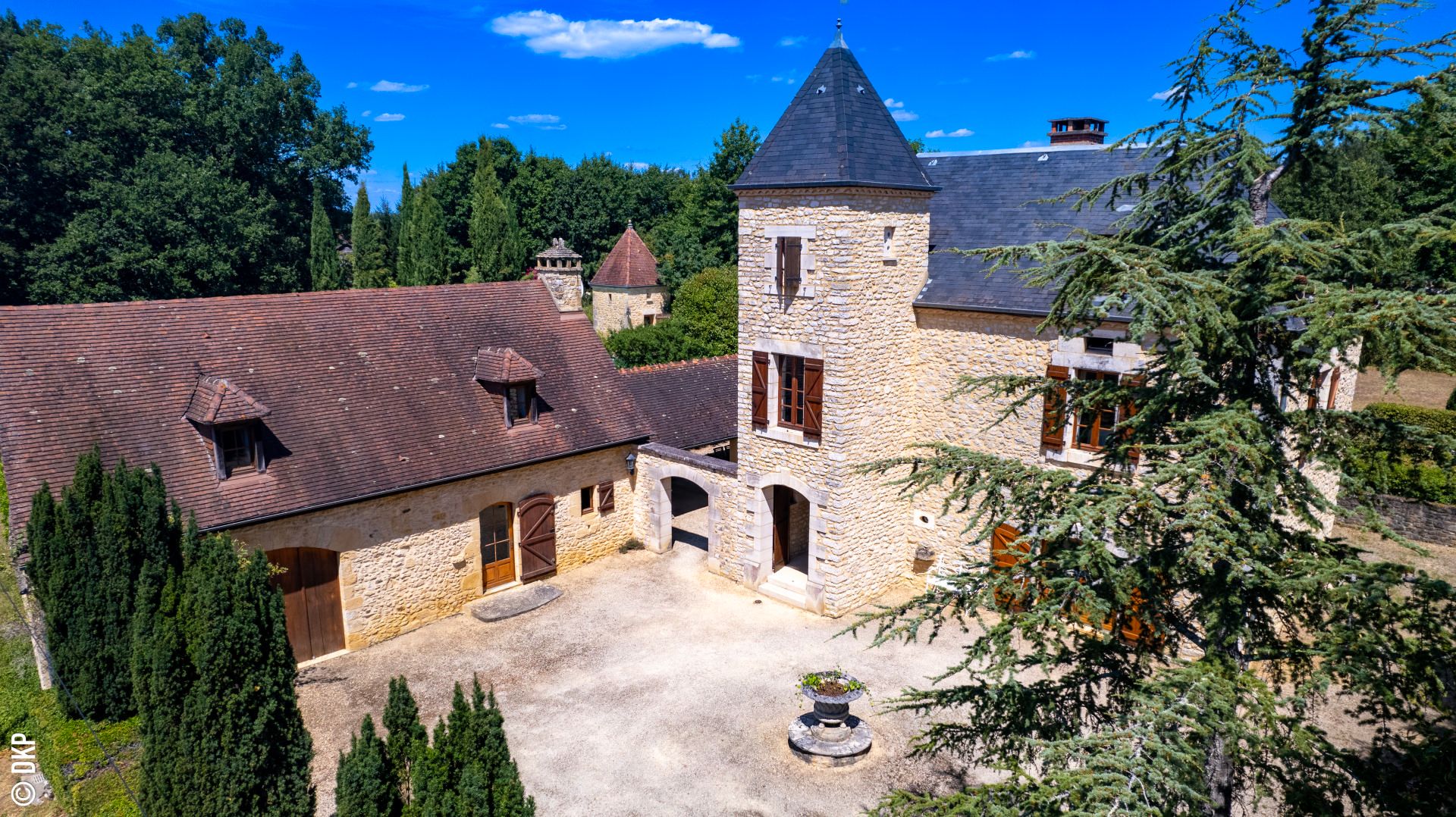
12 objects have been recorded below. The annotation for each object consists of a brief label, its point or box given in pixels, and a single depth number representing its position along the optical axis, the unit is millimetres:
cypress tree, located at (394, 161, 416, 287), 48094
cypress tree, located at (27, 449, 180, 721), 10719
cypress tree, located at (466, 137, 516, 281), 47438
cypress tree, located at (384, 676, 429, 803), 7867
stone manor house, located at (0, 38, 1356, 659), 13719
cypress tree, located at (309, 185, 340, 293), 44781
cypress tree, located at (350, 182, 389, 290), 52531
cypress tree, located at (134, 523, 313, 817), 8367
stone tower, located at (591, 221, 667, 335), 39062
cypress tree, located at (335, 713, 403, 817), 7648
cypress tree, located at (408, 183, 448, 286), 46500
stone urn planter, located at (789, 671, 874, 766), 11578
